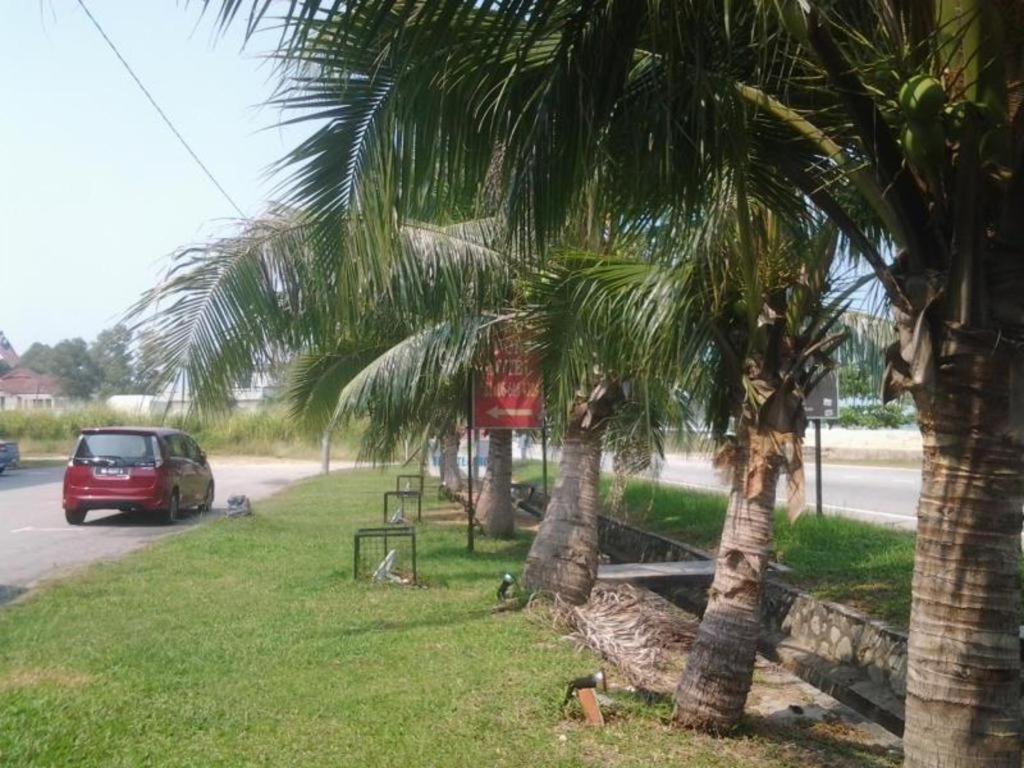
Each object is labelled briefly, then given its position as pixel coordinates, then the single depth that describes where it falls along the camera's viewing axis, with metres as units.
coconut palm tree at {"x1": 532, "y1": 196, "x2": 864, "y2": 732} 5.63
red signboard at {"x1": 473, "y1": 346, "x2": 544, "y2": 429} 12.35
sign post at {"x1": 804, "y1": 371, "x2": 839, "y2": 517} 13.88
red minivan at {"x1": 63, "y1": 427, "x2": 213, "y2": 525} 17.97
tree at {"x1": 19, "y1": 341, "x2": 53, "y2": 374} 79.56
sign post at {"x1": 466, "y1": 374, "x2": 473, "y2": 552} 12.88
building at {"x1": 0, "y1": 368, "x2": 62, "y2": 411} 65.59
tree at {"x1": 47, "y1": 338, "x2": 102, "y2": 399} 69.19
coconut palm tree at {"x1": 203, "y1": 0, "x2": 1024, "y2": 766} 3.15
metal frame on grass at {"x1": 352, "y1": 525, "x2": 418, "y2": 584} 11.23
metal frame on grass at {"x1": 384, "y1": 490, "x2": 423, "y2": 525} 16.77
